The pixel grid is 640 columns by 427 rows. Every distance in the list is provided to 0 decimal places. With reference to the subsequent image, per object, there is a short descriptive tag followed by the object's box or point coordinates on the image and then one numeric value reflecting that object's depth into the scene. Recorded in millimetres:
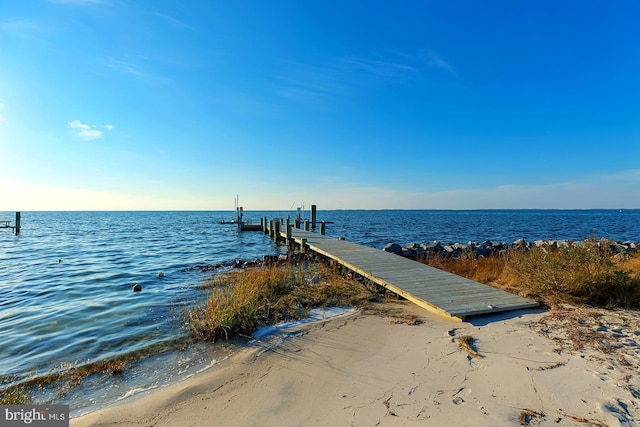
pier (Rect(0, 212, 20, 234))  32656
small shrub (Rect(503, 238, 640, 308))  5895
